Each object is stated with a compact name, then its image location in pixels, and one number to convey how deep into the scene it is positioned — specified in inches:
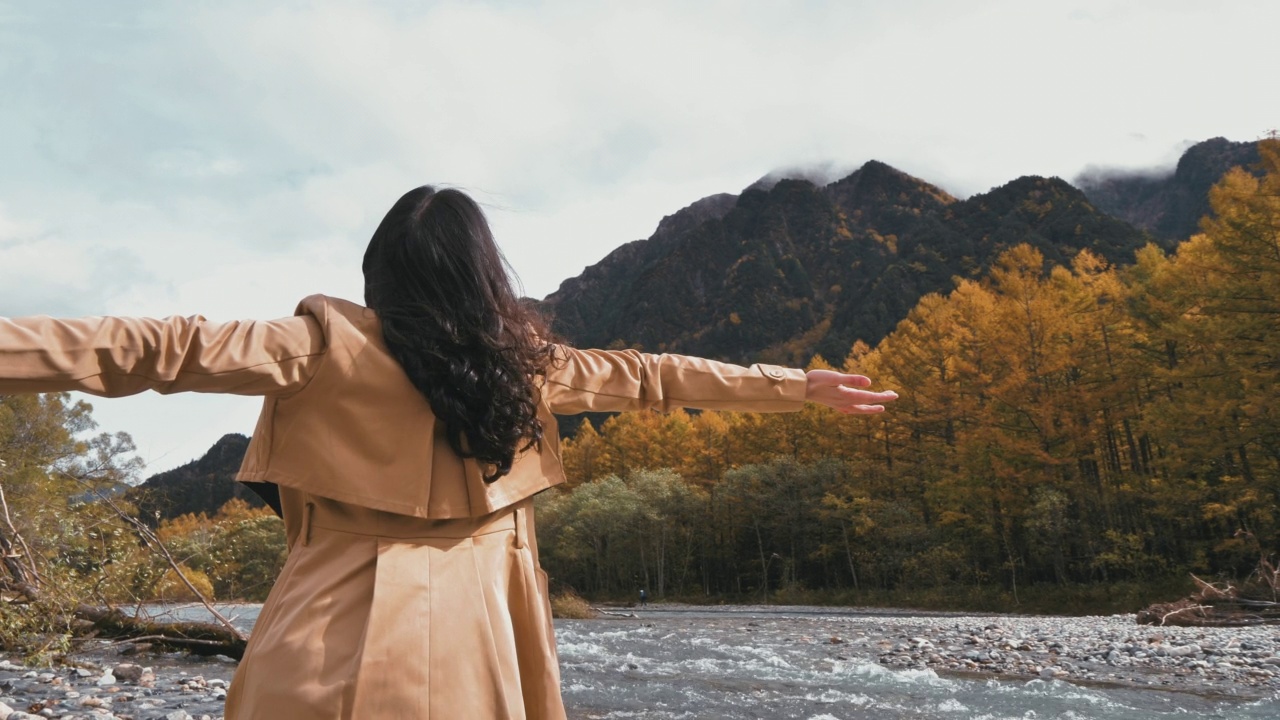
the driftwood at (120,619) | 256.1
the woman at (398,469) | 48.5
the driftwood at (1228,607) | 457.1
